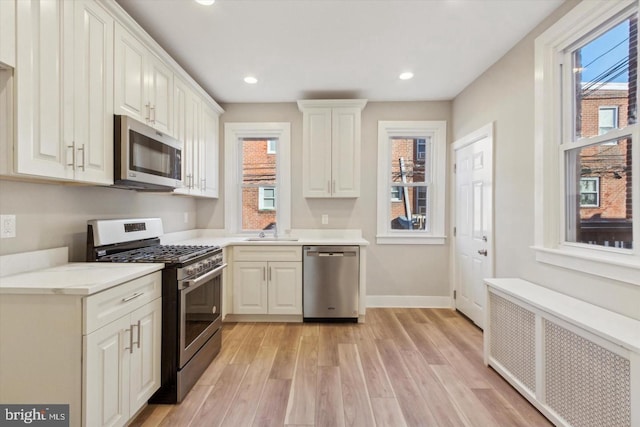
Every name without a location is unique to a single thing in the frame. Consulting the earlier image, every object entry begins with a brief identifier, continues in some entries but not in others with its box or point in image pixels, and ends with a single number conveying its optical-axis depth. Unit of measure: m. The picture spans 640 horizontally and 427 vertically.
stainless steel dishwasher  3.32
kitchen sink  3.56
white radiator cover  1.37
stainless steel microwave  1.92
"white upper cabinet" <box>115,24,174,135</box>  1.98
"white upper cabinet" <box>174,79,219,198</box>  2.85
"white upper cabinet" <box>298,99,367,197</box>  3.64
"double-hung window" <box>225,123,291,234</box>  3.94
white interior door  3.06
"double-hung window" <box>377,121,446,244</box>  3.93
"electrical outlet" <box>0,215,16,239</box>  1.54
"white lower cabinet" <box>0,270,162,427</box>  1.33
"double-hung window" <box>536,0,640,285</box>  1.73
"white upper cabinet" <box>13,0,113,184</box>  1.37
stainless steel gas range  1.94
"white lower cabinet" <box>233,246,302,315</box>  3.36
